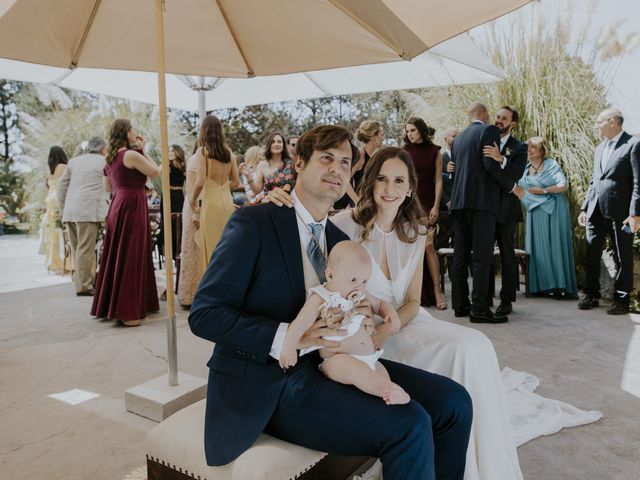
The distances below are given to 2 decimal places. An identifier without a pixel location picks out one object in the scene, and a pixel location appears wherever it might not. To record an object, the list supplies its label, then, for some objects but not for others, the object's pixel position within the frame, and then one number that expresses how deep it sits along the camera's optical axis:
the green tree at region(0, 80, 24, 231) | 15.29
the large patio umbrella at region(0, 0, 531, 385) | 2.36
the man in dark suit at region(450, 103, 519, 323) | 4.83
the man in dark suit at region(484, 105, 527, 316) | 4.91
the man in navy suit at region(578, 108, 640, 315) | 5.04
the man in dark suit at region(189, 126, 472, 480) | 1.57
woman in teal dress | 5.97
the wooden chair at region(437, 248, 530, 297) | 6.09
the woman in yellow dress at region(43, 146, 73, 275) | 8.00
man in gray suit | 6.11
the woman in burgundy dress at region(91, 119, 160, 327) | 4.84
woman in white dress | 2.03
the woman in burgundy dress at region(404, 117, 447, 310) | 5.44
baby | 1.62
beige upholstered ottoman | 1.56
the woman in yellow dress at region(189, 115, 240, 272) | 5.07
